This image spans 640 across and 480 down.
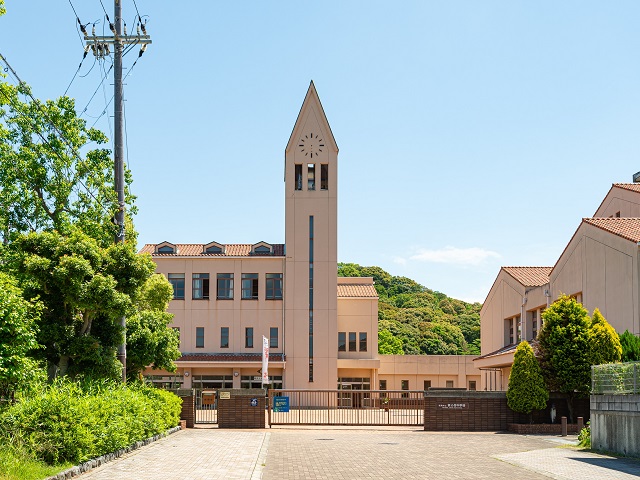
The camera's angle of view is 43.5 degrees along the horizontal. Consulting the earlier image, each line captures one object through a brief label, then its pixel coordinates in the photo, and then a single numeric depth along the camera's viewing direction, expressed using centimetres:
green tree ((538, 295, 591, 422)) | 2891
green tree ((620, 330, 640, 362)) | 2800
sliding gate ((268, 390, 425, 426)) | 3381
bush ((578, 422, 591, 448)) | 2226
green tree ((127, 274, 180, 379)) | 2741
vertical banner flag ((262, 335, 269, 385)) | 3278
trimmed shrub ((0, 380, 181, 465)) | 1391
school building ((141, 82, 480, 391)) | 5769
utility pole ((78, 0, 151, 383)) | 2250
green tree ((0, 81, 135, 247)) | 2553
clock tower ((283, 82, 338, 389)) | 5759
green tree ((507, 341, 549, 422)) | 2977
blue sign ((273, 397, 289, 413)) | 3362
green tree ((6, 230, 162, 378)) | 1983
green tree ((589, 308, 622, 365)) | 2848
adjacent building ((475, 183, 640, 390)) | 3048
